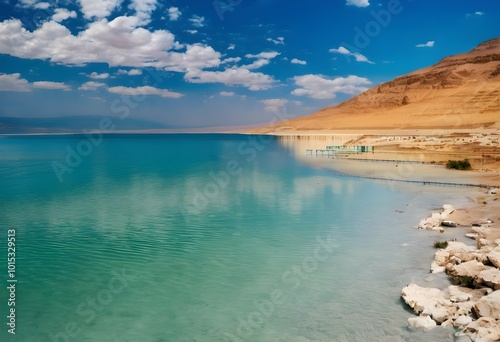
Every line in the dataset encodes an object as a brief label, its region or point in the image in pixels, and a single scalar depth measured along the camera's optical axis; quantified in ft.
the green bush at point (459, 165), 108.99
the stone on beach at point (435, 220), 51.70
